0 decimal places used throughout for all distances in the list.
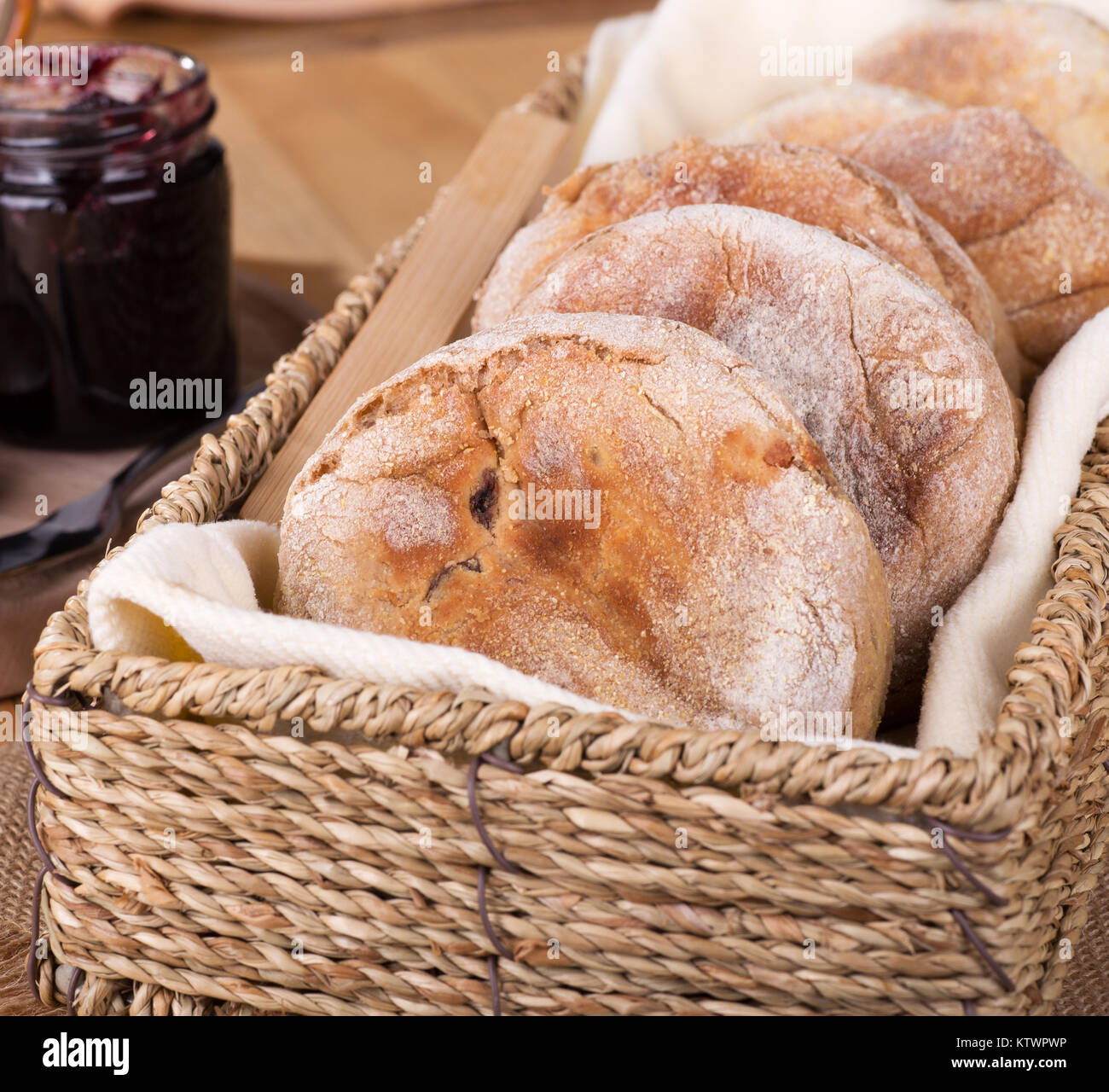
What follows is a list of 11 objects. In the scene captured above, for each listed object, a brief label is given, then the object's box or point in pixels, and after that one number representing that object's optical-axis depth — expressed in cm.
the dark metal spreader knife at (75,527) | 56
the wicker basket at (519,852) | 46
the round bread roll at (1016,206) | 57
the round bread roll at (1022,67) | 61
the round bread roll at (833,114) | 58
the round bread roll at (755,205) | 54
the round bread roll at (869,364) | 51
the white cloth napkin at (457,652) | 47
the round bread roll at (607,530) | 48
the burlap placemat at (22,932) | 51
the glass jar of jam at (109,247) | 58
